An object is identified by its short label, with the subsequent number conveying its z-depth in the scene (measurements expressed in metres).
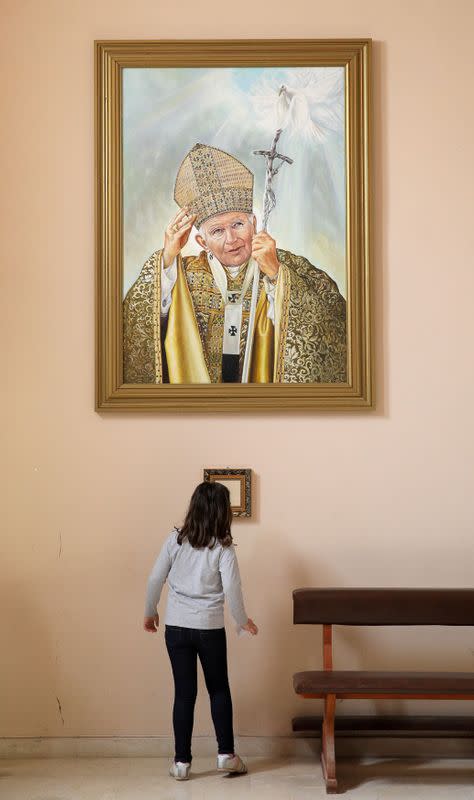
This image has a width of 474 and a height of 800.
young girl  4.98
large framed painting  5.57
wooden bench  5.13
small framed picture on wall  5.53
